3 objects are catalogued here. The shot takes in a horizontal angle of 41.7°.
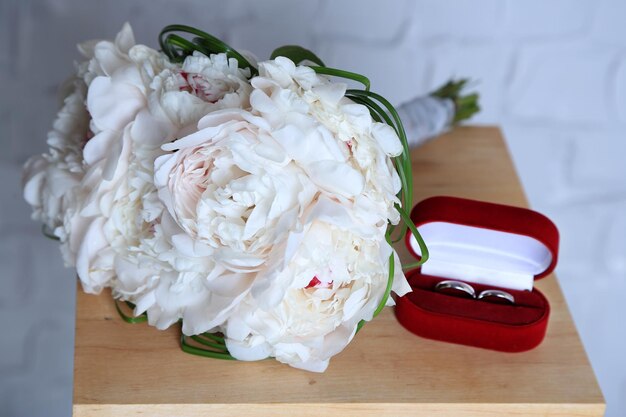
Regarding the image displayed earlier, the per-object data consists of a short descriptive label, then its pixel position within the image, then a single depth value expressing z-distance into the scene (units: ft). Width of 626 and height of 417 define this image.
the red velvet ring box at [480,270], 2.48
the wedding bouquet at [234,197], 1.98
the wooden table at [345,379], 2.34
